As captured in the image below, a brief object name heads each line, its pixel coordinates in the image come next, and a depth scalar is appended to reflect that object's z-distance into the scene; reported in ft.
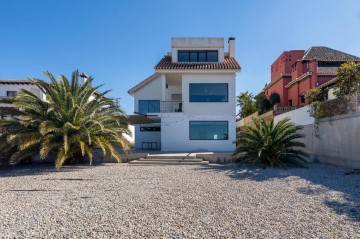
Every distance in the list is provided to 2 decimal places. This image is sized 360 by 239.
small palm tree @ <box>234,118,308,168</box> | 46.75
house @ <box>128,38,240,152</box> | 70.18
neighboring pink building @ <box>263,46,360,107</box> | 99.25
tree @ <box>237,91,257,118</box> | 133.72
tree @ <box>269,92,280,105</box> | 119.90
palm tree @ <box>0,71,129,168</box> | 45.09
